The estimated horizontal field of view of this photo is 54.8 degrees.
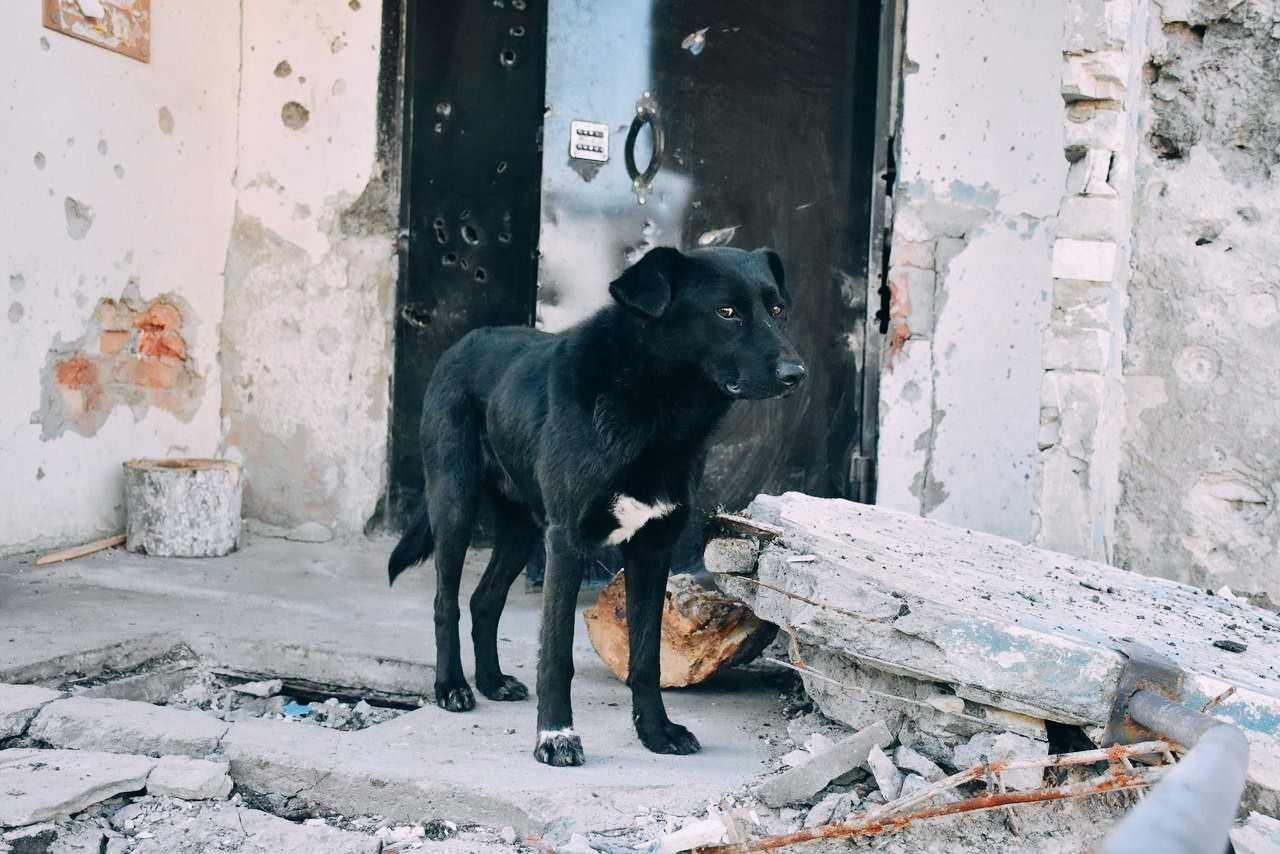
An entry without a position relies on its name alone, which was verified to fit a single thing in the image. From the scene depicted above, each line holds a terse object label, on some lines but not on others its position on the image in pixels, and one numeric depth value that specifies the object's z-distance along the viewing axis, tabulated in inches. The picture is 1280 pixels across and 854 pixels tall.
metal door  189.2
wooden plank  179.3
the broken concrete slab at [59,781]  93.1
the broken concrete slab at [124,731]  109.3
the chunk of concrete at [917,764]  100.7
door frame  184.9
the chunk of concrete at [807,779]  100.0
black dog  109.0
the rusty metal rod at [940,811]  83.2
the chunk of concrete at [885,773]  98.9
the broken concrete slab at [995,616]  94.3
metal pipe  23.0
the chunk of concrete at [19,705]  110.3
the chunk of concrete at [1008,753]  93.0
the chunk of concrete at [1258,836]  79.7
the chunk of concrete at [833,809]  96.7
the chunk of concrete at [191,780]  99.7
